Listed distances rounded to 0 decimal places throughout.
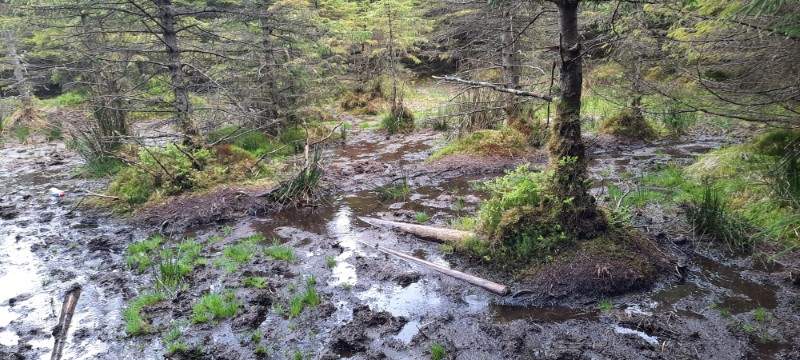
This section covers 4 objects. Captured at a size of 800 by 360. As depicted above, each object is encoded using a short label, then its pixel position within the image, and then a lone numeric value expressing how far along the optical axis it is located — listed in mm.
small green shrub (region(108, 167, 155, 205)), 9398
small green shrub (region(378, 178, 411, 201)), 9469
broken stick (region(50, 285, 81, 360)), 4898
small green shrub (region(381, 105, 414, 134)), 16703
